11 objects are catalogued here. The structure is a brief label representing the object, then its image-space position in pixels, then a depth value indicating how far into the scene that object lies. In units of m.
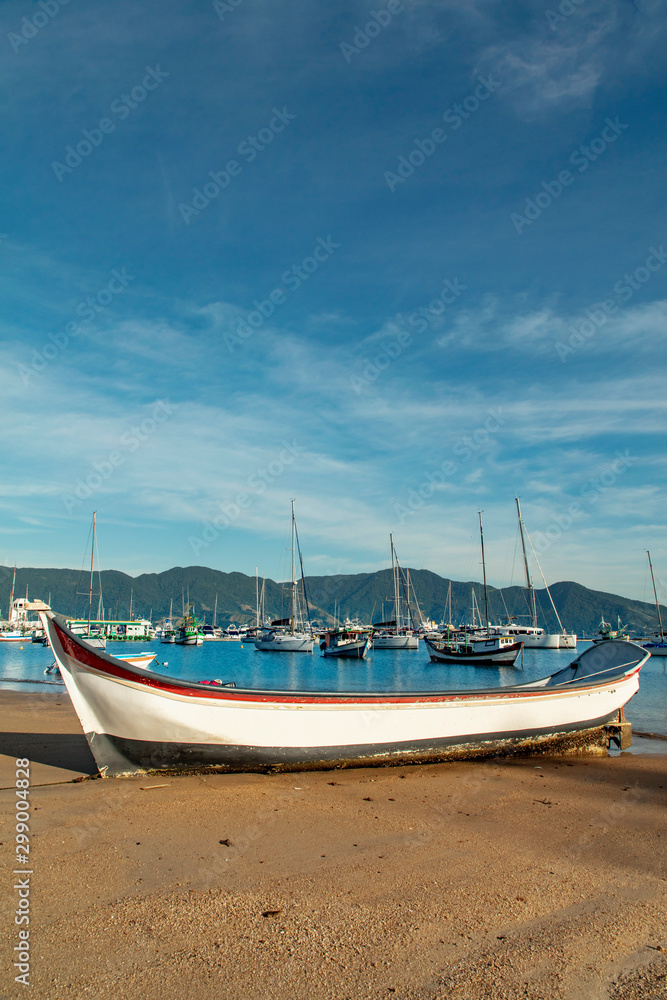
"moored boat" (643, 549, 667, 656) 68.81
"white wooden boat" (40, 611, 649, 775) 9.48
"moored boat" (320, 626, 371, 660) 60.81
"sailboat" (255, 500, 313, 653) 72.44
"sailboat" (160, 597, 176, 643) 116.43
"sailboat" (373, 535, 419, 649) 77.50
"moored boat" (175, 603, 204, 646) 102.38
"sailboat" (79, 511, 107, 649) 66.13
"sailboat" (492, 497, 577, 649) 81.81
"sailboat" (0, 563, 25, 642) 99.00
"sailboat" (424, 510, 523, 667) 51.19
